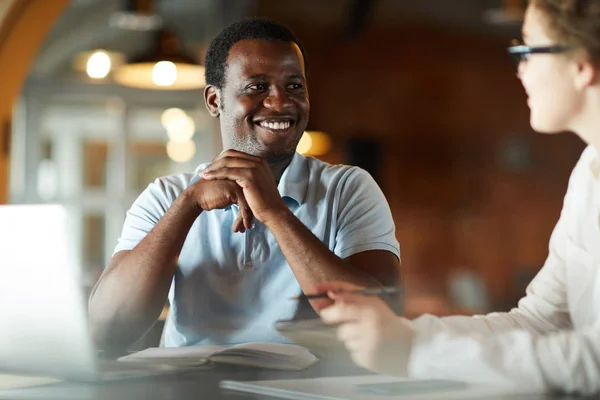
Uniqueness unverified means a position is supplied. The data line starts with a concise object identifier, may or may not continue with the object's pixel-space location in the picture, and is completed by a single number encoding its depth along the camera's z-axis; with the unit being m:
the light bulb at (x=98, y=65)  7.44
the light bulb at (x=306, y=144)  7.76
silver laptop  1.34
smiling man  2.06
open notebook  1.61
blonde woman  1.25
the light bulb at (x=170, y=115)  7.65
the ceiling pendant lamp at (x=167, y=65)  4.29
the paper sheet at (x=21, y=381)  1.44
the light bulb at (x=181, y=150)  7.73
